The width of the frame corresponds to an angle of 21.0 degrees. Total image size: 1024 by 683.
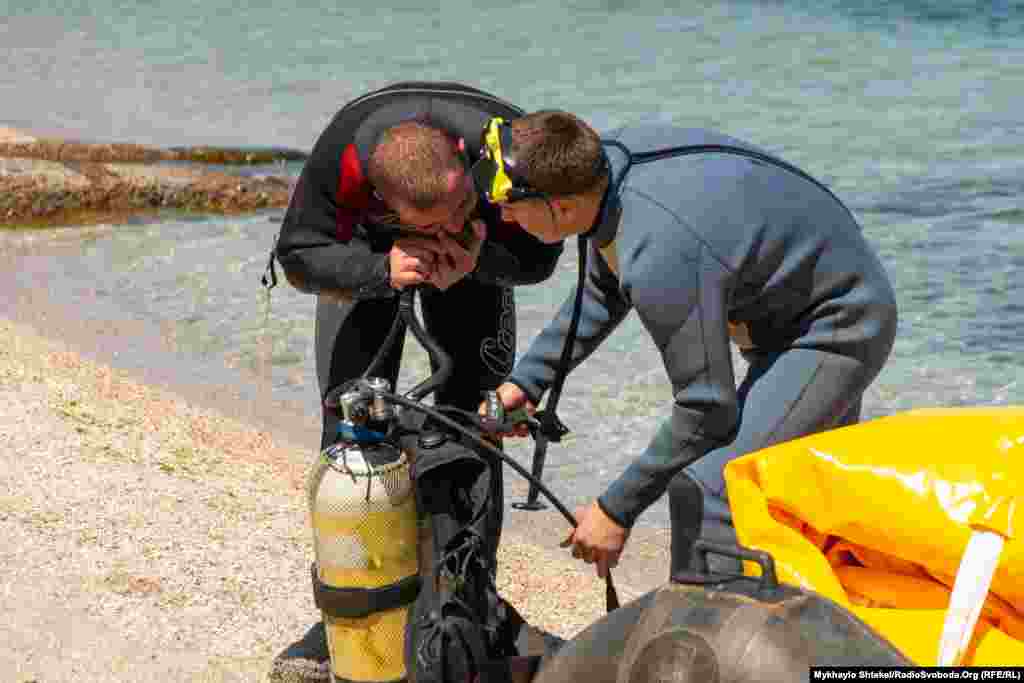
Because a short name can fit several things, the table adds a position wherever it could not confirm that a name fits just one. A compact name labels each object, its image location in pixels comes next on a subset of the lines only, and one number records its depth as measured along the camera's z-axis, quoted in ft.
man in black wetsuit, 20.20
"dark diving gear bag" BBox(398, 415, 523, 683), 20.26
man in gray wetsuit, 17.80
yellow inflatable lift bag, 14.97
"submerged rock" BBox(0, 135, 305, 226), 59.24
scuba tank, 19.56
